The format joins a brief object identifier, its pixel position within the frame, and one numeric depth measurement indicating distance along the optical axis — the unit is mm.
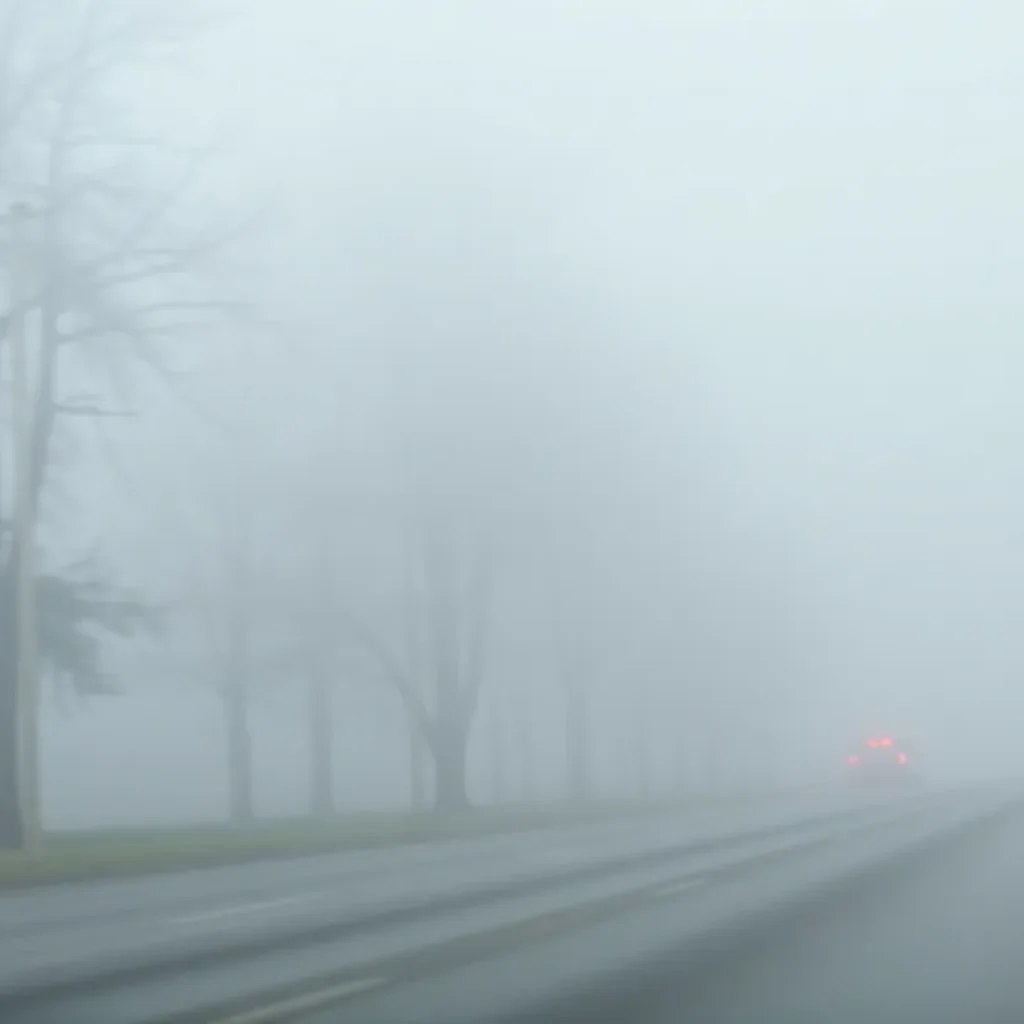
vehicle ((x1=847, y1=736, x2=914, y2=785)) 68062
